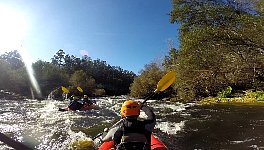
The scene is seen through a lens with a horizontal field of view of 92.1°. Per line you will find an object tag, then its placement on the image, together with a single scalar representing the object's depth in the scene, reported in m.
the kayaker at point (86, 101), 8.26
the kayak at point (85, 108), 8.00
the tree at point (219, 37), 9.26
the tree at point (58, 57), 43.40
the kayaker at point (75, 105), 7.92
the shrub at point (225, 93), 10.92
